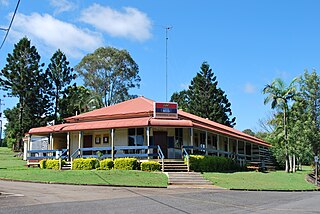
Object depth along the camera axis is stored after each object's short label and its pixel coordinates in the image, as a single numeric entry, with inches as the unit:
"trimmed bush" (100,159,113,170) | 981.8
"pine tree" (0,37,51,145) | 2049.7
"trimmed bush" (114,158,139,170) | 970.1
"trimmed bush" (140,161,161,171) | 957.8
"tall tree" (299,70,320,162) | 1151.6
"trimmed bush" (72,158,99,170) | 1007.0
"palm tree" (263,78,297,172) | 1330.0
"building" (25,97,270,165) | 1043.9
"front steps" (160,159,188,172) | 972.7
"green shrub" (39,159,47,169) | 1095.0
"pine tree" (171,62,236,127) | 2367.1
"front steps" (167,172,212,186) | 828.6
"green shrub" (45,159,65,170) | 1061.2
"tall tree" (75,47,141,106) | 2166.6
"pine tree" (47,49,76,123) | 2170.3
